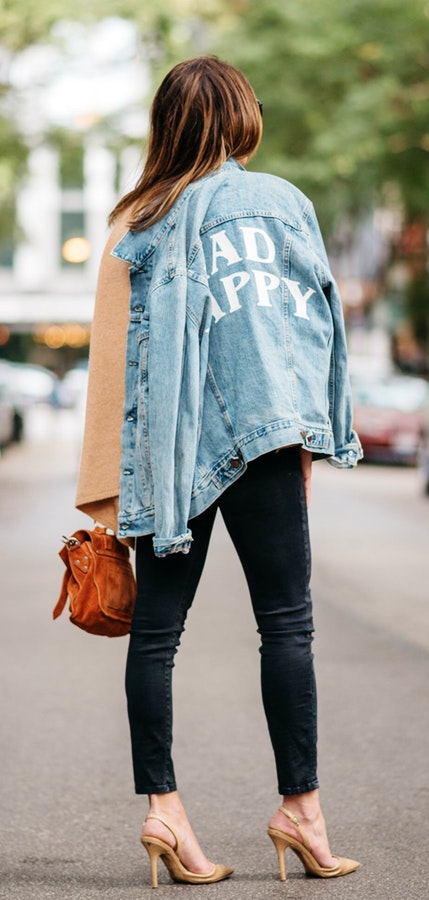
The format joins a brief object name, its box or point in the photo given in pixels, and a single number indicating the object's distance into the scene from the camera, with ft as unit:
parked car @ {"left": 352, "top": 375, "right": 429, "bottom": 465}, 70.13
